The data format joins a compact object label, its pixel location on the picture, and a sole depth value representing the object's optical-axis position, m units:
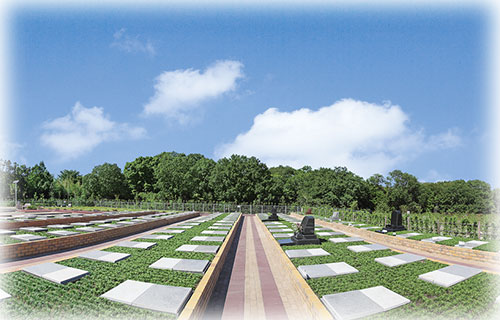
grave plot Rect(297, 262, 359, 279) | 5.64
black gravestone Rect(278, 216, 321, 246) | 9.59
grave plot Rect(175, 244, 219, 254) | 7.96
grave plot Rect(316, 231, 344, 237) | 12.24
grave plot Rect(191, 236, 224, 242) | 9.95
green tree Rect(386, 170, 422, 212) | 55.24
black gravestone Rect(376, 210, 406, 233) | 13.22
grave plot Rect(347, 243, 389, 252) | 8.47
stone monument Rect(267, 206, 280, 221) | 21.52
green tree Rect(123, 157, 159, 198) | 51.28
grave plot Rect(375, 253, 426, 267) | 6.61
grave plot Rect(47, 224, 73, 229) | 12.15
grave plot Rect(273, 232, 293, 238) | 11.41
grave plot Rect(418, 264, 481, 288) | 5.19
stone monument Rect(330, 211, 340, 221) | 21.31
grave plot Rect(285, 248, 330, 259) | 7.61
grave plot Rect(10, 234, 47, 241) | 8.40
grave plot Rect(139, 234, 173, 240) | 10.31
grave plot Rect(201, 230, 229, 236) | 11.88
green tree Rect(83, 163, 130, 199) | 47.53
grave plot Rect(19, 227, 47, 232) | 10.73
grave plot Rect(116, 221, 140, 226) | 13.72
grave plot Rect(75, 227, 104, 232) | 10.98
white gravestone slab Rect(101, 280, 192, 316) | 3.91
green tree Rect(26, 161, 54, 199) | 53.59
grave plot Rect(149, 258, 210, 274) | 5.88
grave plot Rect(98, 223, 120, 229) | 12.72
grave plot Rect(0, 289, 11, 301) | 4.12
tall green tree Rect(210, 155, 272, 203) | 40.69
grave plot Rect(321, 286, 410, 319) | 3.84
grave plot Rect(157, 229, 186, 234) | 12.70
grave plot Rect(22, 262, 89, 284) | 4.98
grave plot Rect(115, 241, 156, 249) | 8.41
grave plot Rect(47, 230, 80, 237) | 9.77
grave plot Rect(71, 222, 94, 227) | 13.07
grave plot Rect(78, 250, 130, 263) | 6.63
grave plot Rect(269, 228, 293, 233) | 13.95
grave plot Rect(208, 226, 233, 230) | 13.99
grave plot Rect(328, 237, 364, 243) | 10.36
